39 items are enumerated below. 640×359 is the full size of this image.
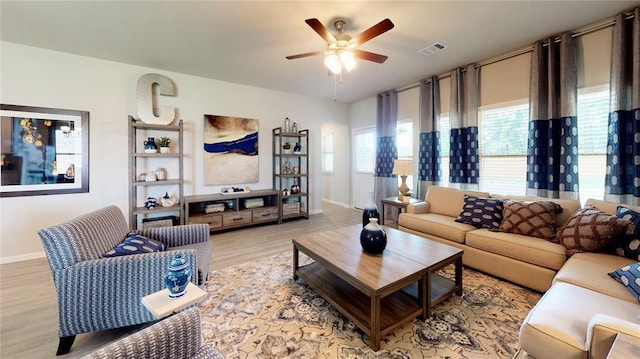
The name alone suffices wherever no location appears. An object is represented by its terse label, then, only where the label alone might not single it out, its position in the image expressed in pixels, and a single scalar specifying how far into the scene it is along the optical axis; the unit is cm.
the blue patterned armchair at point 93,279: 148
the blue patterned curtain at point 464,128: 379
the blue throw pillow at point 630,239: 189
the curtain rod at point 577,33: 262
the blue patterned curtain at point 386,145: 512
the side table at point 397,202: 378
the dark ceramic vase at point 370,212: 250
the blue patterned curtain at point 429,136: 433
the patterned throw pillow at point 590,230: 200
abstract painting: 442
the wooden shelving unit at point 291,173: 496
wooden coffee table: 165
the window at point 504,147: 345
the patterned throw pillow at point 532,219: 248
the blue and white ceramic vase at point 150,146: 380
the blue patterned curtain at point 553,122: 287
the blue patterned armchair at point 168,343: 80
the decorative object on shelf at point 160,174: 395
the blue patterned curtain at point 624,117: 247
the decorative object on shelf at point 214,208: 419
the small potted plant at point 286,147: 514
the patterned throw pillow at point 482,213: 285
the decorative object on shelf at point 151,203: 378
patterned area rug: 159
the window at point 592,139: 279
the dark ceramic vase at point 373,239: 206
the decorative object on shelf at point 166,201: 392
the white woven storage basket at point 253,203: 455
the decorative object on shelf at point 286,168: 514
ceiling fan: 252
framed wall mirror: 303
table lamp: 405
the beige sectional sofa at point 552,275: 113
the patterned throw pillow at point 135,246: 174
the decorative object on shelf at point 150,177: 380
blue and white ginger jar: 108
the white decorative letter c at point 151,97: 373
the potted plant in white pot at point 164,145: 390
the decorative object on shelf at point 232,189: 456
